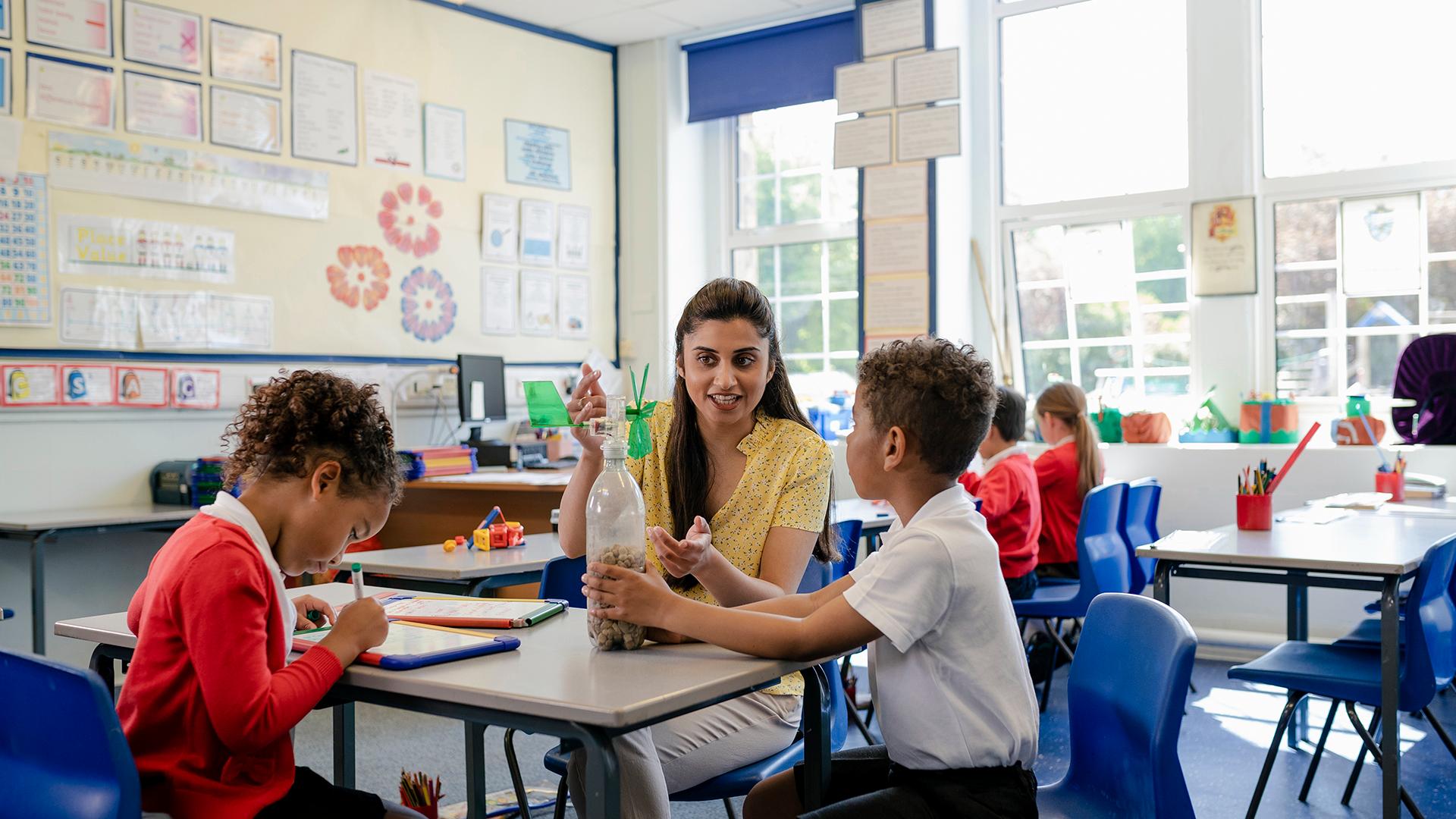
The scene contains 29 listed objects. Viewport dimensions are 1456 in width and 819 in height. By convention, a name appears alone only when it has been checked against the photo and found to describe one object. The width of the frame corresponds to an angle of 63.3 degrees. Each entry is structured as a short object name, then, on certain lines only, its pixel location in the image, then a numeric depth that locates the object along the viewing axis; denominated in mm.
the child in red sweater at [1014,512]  3701
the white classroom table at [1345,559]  2479
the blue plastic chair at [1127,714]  1499
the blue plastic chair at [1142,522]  4000
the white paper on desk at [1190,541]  2855
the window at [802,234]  6293
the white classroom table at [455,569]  2727
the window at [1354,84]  4785
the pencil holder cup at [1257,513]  3215
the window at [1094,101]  5301
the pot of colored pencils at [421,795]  2643
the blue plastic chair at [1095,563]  3578
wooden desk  4590
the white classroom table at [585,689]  1273
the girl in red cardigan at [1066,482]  4172
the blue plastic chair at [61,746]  1253
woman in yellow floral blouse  1914
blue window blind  6102
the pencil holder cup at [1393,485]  3990
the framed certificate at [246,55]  4883
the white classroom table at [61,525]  3762
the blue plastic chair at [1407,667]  2465
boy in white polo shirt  1458
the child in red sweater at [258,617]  1350
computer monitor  5438
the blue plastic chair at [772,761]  1905
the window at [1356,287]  4797
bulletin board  4590
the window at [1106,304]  5344
